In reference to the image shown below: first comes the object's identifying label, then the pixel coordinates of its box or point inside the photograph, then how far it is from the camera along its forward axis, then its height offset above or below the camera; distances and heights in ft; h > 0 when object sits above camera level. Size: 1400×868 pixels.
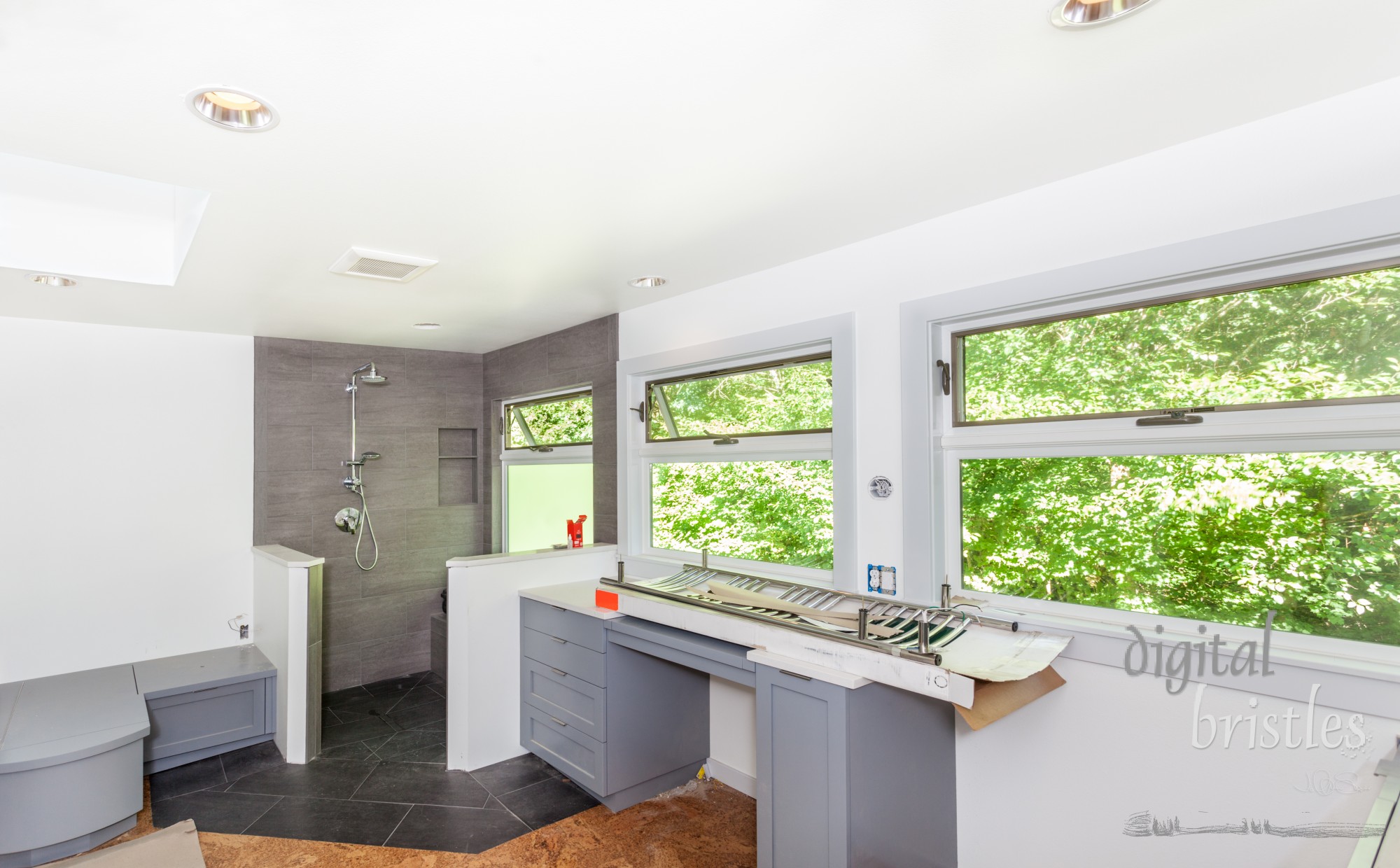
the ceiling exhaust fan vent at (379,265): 8.84 +2.47
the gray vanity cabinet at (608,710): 9.61 -3.73
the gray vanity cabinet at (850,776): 6.46 -3.16
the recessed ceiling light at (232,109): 5.05 +2.56
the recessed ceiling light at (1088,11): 4.18 +2.61
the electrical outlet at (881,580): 8.13 -1.52
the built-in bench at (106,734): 8.47 -3.87
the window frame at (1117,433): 5.52 +0.12
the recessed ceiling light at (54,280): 9.48 +2.40
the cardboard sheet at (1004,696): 5.68 -2.14
